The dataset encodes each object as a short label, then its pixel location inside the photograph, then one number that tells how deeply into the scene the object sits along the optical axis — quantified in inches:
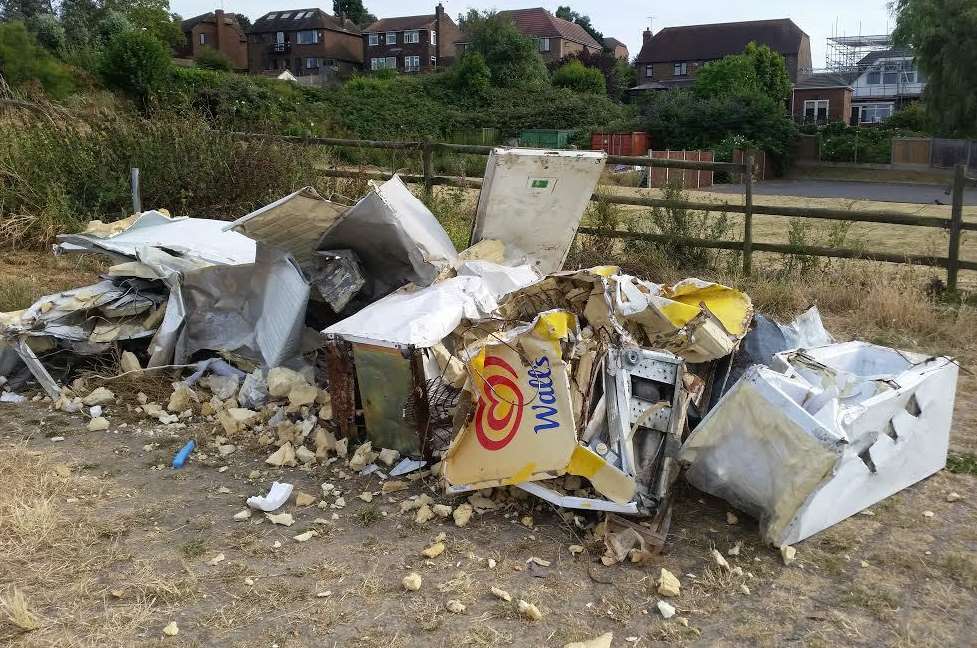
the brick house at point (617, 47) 3749.8
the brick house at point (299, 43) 2977.4
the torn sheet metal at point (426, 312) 167.2
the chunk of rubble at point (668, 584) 123.7
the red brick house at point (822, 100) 2251.5
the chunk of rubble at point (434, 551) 135.6
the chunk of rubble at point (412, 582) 126.0
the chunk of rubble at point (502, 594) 123.3
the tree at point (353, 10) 3666.3
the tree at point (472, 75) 1852.9
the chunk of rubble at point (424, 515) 147.3
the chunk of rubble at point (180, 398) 200.5
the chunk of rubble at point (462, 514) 146.3
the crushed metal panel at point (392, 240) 202.8
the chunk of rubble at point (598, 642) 110.7
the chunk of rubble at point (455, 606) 120.1
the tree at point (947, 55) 1320.1
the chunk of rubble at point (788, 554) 132.4
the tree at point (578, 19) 3693.4
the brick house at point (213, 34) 2847.0
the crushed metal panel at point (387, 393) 165.9
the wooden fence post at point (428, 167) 389.4
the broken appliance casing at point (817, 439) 130.3
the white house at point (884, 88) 2348.7
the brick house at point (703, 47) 2778.1
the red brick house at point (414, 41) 3063.5
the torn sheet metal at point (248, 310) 208.7
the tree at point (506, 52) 2041.1
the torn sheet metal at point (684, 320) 166.1
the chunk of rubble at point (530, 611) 118.5
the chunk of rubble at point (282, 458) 173.2
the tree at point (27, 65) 1104.8
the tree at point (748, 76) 1803.6
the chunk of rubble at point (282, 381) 199.3
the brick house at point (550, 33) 3031.5
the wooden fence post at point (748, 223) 328.8
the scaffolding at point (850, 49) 2768.2
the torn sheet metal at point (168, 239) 243.0
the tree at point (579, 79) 2081.7
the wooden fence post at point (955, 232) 296.7
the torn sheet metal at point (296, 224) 199.6
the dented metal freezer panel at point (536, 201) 237.6
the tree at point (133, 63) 1227.9
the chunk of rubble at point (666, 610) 119.0
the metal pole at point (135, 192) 338.3
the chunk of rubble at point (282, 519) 148.0
